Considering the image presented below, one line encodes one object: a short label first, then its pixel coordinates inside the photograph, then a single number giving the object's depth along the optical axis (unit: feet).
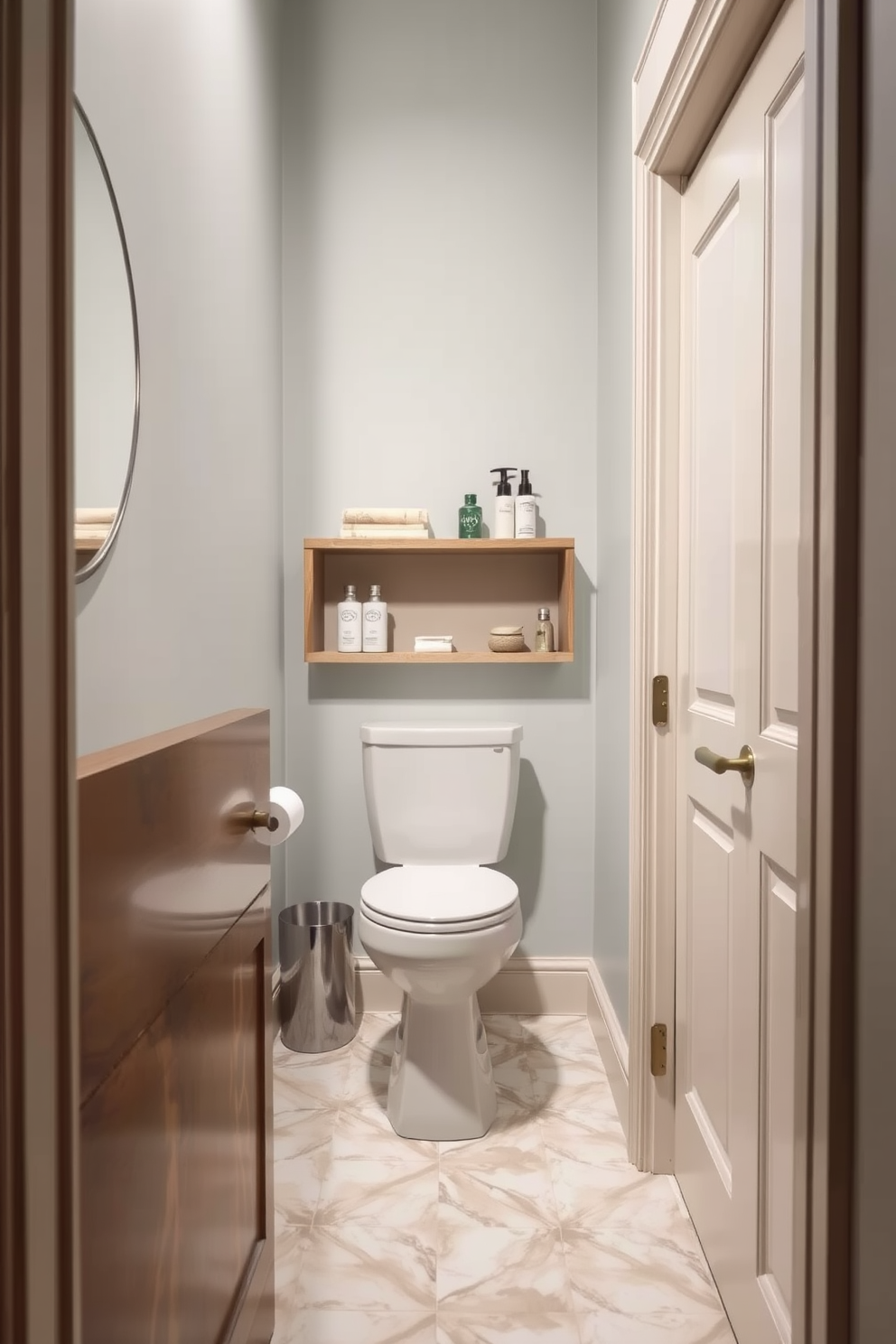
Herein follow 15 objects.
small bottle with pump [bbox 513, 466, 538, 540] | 6.98
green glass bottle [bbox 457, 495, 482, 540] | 7.11
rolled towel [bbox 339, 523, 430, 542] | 6.98
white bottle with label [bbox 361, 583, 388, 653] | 7.08
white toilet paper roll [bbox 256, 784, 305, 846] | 3.86
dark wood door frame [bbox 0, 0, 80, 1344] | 1.24
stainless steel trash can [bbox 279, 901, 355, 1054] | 6.71
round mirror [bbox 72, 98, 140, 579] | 3.30
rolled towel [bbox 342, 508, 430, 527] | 6.99
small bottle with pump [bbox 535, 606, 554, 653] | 7.12
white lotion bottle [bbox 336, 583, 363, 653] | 7.11
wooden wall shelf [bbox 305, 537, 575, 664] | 7.45
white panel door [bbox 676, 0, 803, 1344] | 3.44
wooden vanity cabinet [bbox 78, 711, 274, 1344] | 1.93
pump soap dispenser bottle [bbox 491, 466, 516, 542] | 7.06
